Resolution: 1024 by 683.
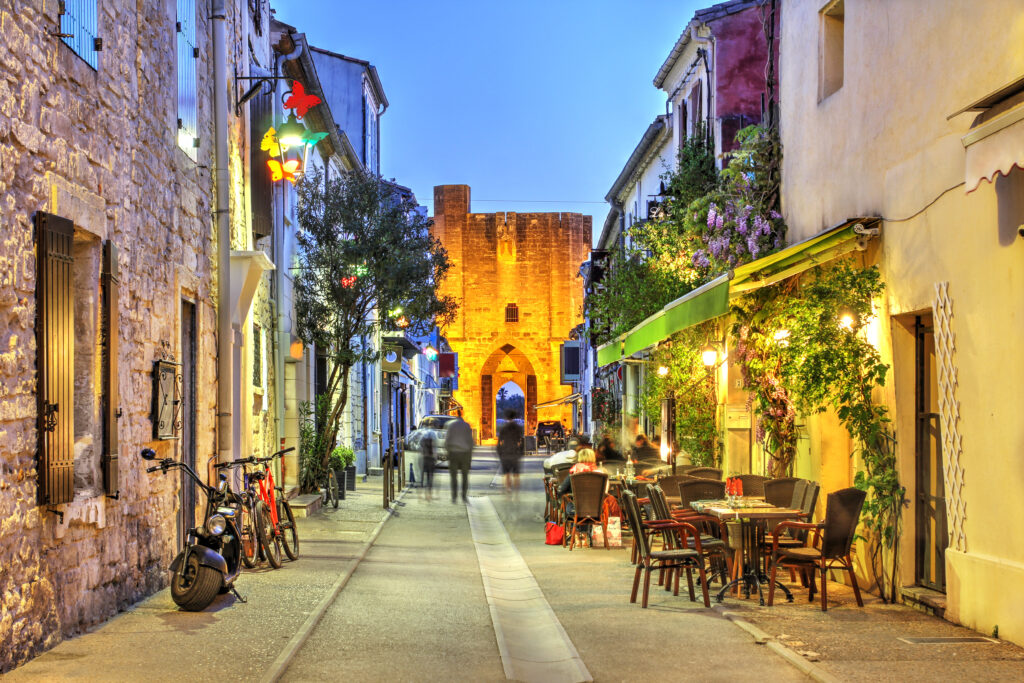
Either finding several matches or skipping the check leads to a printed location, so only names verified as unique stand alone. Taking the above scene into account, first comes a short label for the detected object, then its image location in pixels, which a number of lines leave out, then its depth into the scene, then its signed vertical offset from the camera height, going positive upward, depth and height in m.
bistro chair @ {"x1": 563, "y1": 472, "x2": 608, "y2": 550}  12.98 -1.06
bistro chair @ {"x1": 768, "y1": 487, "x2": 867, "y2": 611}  8.40 -1.04
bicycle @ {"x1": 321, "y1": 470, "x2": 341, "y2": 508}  17.86 -1.34
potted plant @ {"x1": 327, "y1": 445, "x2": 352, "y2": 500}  19.52 -1.09
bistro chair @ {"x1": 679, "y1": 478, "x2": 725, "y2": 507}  10.82 -0.86
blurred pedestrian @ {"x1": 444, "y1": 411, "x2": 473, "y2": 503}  19.33 -0.79
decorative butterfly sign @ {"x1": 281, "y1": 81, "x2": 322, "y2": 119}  14.42 +3.74
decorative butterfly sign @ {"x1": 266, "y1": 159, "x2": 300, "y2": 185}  15.26 +3.06
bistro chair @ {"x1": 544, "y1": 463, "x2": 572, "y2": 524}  14.47 -1.14
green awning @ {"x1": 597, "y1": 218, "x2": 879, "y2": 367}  9.56 +1.07
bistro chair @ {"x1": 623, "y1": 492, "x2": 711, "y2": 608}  8.66 -1.18
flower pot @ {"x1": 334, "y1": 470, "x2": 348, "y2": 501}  19.66 -1.33
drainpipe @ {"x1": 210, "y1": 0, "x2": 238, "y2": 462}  11.59 +1.41
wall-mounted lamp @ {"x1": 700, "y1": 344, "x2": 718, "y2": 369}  14.76 +0.49
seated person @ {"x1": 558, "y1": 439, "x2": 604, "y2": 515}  13.48 -0.79
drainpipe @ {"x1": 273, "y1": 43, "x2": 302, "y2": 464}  17.75 +1.17
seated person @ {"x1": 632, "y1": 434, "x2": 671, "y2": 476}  16.57 -0.89
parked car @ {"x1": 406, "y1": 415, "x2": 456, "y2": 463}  29.94 -0.80
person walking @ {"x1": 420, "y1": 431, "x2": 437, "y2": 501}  21.38 -1.12
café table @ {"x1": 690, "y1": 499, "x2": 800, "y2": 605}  8.91 -1.04
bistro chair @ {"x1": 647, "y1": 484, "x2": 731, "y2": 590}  9.37 -1.17
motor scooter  7.91 -1.06
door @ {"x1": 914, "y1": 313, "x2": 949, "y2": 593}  8.70 -0.62
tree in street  19.22 +2.26
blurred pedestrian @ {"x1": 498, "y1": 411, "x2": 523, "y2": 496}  19.52 -0.75
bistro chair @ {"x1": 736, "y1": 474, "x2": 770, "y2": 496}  11.34 -0.86
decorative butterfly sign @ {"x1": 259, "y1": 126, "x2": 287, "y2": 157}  14.66 +3.27
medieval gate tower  62.03 +6.24
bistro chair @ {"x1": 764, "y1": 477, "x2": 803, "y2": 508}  10.41 -0.84
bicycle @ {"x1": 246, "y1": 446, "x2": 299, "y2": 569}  10.35 -1.04
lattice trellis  8.02 -0.17
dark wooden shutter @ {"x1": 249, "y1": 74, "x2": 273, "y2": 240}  14.42 +2.94
